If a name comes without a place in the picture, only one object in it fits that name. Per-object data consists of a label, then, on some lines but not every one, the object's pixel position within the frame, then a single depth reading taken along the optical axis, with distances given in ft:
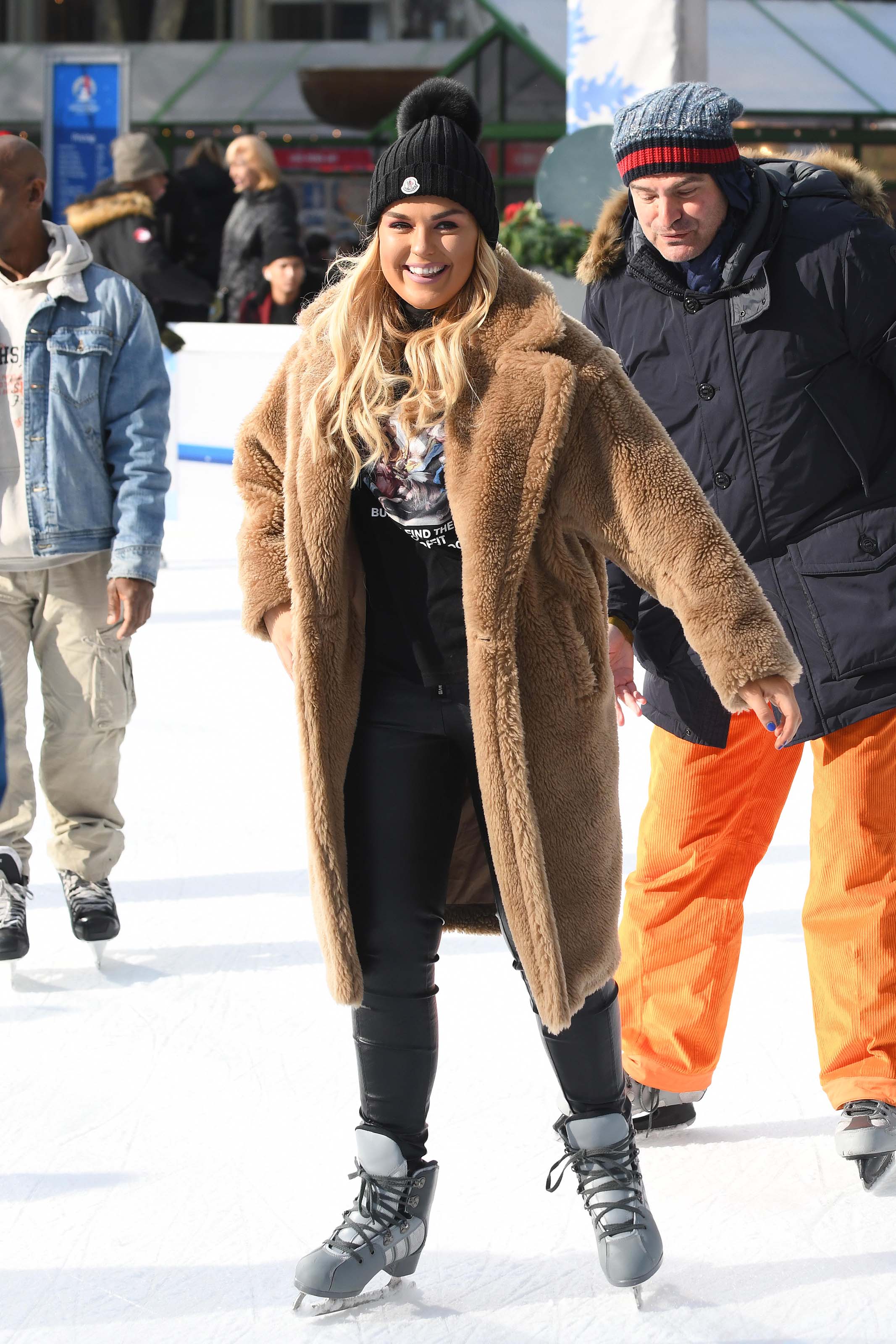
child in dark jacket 59.00
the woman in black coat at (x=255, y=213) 56.65
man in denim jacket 21.18
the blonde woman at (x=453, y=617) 12.91
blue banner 72.84
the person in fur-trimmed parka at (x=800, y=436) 15.66
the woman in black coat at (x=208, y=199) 59.93
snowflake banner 51.13
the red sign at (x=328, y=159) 105.19
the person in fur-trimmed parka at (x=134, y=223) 51.65
